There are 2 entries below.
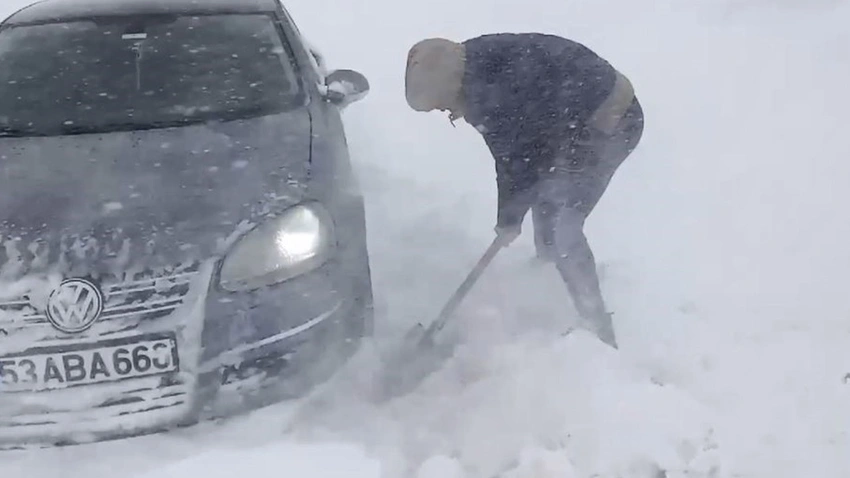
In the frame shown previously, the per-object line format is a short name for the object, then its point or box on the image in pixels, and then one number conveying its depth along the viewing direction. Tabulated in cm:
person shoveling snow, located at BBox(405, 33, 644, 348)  271
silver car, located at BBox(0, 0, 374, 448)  216
